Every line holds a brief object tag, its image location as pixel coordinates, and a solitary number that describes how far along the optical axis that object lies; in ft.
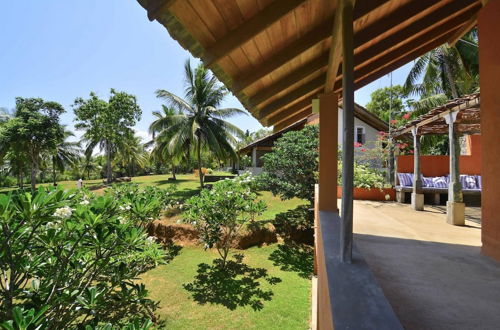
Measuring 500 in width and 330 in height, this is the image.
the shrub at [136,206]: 10.27
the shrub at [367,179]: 31.81
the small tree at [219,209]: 25.68
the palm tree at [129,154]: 85.05
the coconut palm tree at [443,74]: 42.09
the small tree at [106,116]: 75.66
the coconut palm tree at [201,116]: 51.49
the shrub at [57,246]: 6.58
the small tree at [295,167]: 34.19
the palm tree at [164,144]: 52.22
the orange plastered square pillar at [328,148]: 13.61
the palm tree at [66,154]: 101.30
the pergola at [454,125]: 17.97
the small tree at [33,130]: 71.61
